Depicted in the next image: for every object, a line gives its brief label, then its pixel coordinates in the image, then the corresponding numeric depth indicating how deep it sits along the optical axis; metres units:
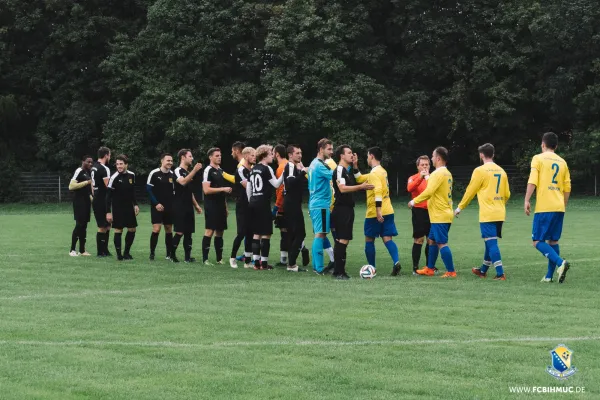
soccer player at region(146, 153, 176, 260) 18.94
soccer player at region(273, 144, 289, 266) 17.42
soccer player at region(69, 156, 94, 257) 19.91
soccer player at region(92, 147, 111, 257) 19.66
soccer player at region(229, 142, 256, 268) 17.73
